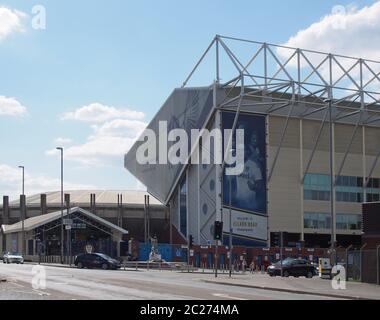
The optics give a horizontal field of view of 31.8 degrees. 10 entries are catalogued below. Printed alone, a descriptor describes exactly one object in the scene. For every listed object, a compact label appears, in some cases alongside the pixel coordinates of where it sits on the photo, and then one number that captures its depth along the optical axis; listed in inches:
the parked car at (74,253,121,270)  2225.6
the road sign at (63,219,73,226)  2760.8
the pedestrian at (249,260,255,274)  2411.4
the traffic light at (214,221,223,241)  1847.9
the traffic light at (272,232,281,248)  1736.0
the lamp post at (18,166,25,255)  3361.2
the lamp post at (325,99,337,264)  1576.8
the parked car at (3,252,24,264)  2797.7
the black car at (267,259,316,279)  1893.5
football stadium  2933.1
